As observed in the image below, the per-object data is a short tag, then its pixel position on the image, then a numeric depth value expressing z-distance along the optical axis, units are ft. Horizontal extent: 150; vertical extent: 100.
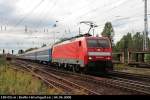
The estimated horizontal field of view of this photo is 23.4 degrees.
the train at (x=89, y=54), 78.43
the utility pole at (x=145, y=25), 135.08
